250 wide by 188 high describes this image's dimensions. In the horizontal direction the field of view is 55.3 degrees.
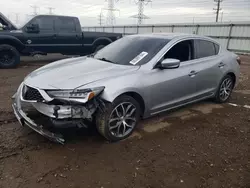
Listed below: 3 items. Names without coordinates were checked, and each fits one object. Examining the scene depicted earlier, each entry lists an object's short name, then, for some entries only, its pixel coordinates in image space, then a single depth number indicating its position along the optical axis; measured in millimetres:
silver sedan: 3076
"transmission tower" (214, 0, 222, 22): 47406
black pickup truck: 8742
